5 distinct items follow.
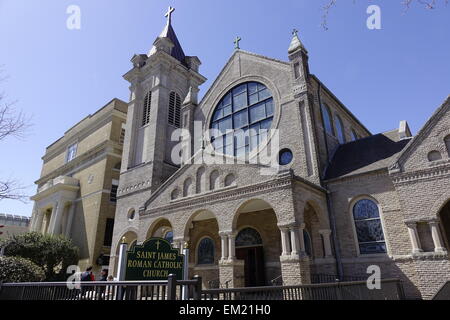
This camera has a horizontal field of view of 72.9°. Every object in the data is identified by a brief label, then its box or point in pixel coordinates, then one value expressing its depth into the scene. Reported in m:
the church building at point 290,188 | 12.30
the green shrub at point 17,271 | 12.41
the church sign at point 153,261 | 6.98
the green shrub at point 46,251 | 23.46
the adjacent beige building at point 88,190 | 27.94
